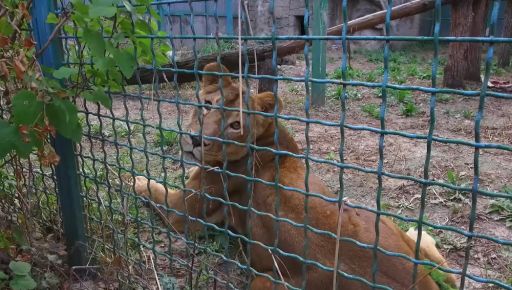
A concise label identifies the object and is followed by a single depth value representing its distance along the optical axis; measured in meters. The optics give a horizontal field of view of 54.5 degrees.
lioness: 2.38
